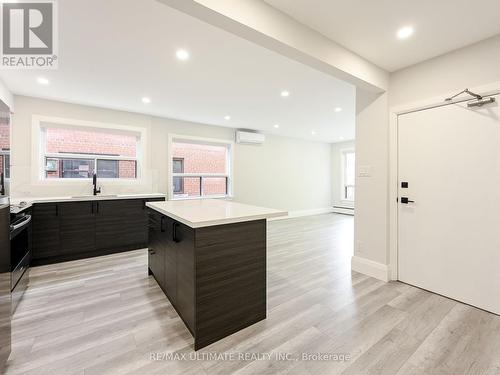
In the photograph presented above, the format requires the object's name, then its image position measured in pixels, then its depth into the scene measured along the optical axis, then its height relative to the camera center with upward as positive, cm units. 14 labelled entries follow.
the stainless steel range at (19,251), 219 -73
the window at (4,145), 151 +29
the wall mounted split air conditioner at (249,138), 588 +130
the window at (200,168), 527 +43
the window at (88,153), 396 +62
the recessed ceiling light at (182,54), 238 +144
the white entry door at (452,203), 211 -18
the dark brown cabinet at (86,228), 321 -68
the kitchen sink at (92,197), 352 -18
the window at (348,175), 805 +38
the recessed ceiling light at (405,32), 199 +141
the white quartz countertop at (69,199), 314 -20
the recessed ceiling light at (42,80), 300 +144
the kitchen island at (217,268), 161 -65
